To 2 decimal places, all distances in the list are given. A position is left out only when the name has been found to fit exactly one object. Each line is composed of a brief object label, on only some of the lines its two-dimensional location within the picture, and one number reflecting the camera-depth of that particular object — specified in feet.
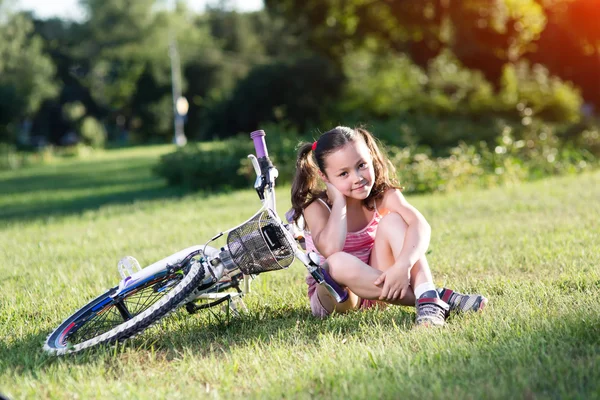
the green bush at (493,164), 31.17
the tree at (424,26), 70.44
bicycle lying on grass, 10.38
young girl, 11.21
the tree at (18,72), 106.83
